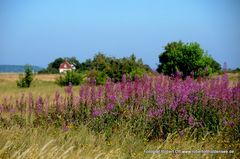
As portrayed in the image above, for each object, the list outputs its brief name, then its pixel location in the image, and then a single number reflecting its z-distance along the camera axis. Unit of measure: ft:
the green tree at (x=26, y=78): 213.78
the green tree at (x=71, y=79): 213.41
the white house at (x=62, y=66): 593.39
